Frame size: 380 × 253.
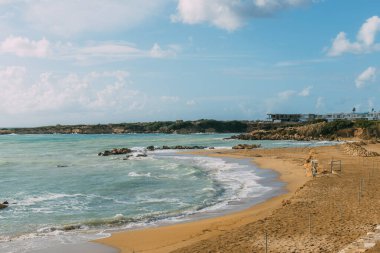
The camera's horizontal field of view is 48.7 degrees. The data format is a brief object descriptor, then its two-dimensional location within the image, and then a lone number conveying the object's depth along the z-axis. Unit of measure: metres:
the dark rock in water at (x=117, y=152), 59.51
